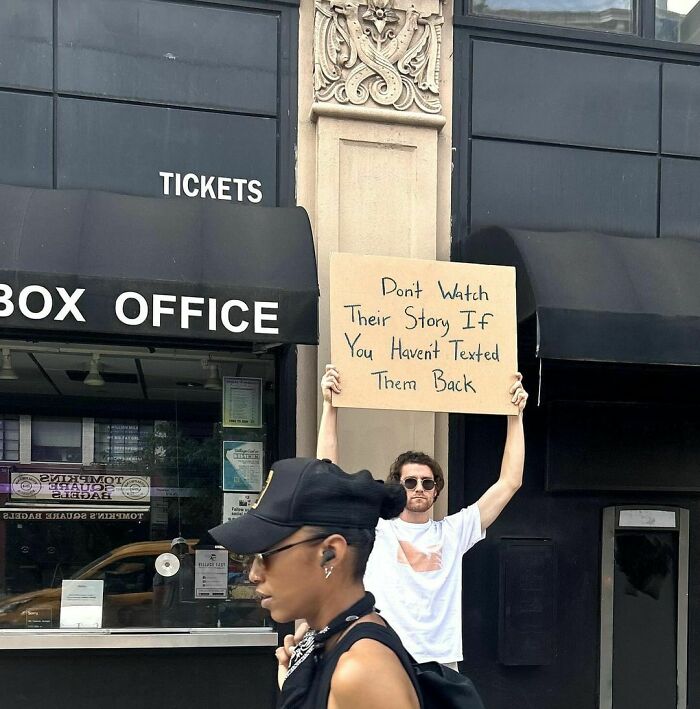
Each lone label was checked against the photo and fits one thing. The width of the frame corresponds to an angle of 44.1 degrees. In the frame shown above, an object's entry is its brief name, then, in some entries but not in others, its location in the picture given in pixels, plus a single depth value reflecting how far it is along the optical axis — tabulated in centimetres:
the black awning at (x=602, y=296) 501
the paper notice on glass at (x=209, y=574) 572
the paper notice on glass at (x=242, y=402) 584
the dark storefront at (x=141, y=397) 544
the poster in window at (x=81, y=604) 554
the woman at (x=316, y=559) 193
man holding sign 412
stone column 563
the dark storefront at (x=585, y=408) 591
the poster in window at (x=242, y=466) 578
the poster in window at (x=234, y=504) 575
